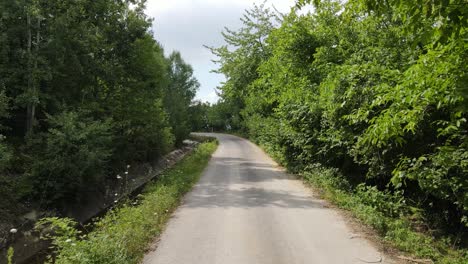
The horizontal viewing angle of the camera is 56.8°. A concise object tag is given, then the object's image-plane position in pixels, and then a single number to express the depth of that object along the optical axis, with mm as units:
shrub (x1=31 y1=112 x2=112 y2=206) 14875
